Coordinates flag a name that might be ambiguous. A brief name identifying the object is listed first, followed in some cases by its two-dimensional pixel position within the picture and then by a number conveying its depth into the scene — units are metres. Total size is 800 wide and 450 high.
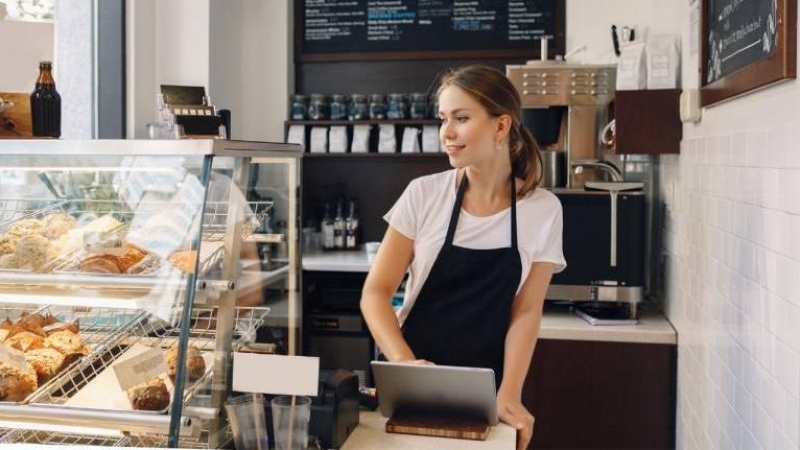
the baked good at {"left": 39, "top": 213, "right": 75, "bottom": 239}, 1.78
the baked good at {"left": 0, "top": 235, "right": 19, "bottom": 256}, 1.74
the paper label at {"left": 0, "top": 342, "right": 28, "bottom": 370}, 1.64
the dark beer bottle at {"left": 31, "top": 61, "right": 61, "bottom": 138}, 2.00
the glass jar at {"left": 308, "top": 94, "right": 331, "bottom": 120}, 4.52
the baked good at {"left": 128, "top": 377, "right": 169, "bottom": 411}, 1.55
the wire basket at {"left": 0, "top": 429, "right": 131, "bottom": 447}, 1.67
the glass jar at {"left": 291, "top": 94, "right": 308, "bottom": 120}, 4.54
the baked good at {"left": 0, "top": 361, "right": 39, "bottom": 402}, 1.61
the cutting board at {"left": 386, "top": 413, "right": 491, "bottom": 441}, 1.64
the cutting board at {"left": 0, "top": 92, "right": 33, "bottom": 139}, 2.01
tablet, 1.59
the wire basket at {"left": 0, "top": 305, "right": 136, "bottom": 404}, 1.83
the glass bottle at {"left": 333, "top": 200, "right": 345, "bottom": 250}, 4.58
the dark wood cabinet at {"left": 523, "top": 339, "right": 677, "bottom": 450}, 2.92
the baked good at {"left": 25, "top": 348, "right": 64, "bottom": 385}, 1.67
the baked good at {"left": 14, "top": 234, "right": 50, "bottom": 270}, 1.73
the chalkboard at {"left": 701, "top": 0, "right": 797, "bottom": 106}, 1.59
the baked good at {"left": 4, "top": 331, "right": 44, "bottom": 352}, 1.73
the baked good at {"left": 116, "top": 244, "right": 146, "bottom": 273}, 1.69
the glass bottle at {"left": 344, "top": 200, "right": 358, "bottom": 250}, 4.59
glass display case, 1.56
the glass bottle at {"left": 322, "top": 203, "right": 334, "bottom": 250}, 4.58
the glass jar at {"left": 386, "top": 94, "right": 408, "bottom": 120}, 4.44
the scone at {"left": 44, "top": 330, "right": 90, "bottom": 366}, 1.72
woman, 2.03
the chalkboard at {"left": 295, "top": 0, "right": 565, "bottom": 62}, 4.48
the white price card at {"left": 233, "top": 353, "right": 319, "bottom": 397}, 1.46
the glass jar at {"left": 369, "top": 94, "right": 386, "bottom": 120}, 4.46
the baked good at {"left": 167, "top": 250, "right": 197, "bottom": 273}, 1.54
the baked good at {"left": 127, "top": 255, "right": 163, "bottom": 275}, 1.65
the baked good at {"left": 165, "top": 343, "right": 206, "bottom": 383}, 1.58
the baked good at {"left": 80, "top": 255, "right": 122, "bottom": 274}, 1.69
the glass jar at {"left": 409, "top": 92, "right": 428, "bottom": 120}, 4.43
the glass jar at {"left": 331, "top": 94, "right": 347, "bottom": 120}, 4.53
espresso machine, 3.08
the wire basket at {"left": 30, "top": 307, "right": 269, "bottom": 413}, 1.64
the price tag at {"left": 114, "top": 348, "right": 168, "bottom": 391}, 1.51
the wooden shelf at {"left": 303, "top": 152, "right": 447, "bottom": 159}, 4.46
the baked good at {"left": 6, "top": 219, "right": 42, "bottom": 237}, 1.78
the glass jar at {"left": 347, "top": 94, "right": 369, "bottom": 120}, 4.50
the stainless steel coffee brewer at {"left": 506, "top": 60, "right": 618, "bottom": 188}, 3.39
